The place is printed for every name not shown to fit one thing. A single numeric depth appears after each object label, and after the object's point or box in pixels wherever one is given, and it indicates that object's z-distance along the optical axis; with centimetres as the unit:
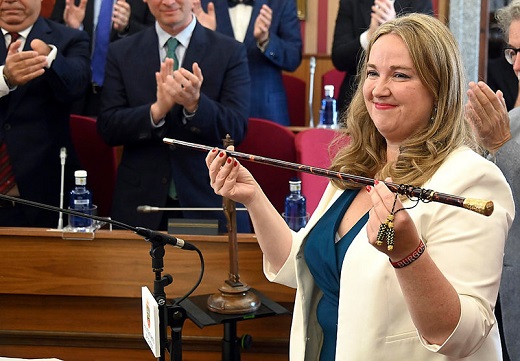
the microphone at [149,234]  159
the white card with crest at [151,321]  158
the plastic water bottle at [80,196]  270
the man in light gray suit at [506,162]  216
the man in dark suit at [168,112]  282
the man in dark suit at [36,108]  293
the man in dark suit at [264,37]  357
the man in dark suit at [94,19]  374
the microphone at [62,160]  280
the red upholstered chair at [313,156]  311
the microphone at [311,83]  416
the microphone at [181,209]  232
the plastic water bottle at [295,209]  265
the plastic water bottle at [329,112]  372
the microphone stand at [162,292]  159
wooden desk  251
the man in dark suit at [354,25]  340
